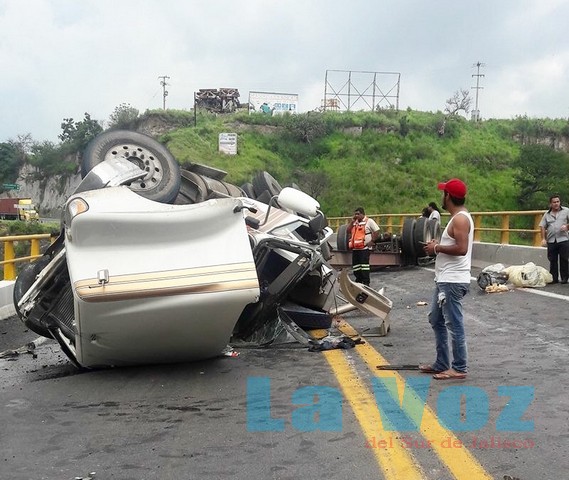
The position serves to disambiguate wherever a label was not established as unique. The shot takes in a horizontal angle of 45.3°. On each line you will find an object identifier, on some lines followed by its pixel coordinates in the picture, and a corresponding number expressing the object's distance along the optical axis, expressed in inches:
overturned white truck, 185.8
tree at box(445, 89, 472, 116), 2628.0
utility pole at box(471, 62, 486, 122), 2569.9
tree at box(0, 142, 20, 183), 2775.6
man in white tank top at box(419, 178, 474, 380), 202.7
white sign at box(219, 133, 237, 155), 2038.6
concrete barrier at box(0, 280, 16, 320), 348.8
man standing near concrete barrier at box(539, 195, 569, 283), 430.9
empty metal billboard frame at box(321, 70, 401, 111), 2458.3
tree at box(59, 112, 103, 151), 2655.3
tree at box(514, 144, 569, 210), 1841.4
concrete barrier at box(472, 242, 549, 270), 503.2
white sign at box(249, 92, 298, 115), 2404.0
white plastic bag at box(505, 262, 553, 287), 422.3
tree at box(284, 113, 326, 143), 2251.5
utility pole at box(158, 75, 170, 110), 2778.1
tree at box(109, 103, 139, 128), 2460.6
